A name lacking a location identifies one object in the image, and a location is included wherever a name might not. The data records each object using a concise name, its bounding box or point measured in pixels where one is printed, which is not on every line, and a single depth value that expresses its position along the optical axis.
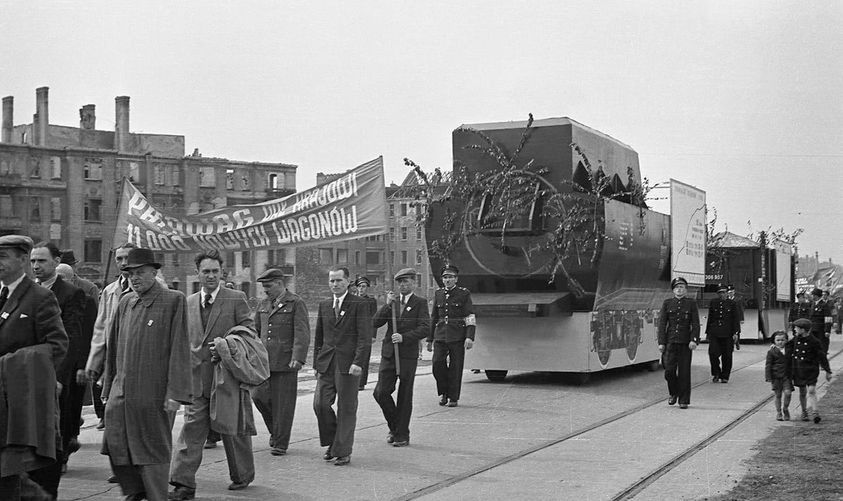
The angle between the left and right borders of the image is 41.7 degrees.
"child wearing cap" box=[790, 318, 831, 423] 14.17
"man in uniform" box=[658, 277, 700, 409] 15.99
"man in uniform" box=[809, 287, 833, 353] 24.19
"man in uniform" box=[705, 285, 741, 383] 20.23
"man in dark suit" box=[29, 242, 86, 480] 9.21
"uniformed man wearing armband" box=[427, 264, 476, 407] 16.03
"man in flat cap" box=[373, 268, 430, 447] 11.77
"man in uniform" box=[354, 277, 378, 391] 15.36
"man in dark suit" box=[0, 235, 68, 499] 6.38
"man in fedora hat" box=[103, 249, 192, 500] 7.62
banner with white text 11.34
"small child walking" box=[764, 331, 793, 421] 14.24
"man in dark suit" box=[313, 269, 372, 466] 10.70
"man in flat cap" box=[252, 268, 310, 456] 10.86
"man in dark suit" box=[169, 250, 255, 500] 8.59
